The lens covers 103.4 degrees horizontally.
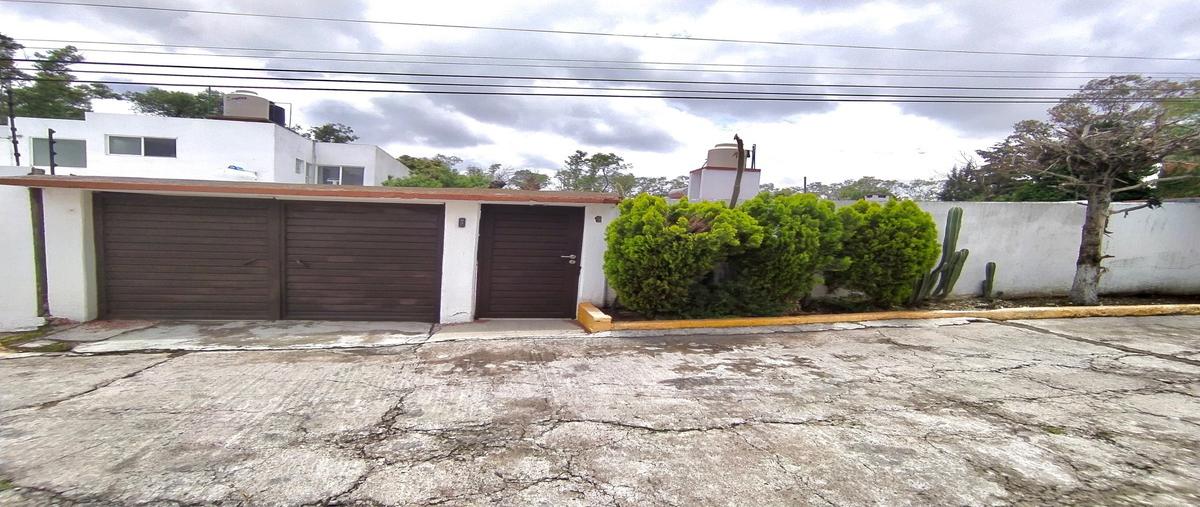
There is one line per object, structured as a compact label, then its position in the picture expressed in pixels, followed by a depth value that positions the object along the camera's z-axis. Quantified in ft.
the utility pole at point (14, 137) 53.16
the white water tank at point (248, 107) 56.13
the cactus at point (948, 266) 24.70
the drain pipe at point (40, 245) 19.74
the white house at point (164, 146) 54.80
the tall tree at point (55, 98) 77.61
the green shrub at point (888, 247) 21.99
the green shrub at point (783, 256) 20.63
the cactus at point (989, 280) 26.23
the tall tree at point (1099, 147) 22.94
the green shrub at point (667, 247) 19.51
